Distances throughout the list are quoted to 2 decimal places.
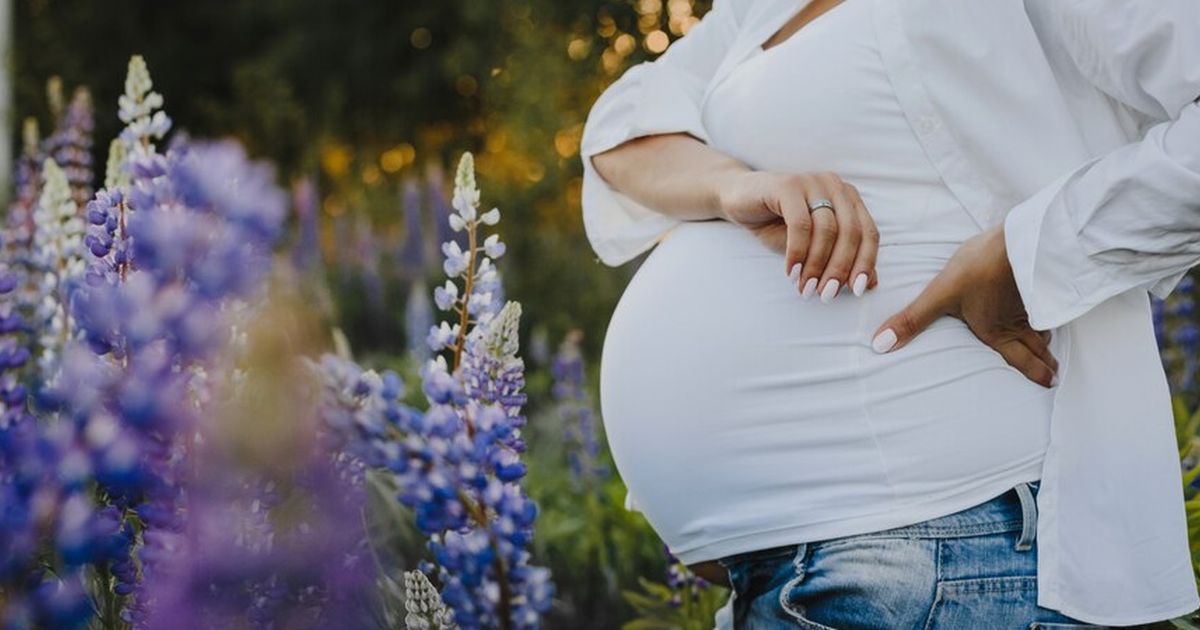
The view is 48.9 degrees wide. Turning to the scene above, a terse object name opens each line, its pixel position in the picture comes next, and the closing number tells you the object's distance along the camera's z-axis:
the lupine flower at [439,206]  6.03
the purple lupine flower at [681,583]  2.40
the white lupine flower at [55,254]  2.12
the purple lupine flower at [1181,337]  3.37
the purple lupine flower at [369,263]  6.15
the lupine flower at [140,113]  1.73
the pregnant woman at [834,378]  1.45
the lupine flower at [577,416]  3.54
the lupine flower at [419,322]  4.50
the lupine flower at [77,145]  2.84
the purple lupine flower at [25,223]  2.52
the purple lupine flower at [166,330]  0.97
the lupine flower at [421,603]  1.13
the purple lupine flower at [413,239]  6.50
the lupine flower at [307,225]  5.89
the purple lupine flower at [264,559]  1.02
